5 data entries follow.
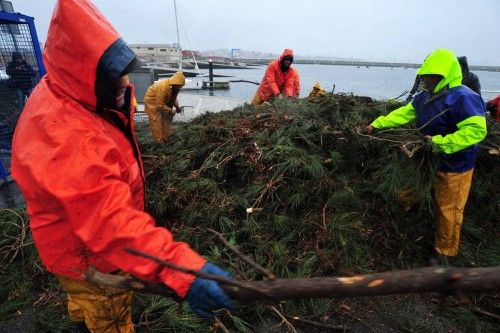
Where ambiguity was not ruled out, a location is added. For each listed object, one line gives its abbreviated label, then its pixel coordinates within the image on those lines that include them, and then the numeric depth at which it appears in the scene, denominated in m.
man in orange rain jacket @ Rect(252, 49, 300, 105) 6.55
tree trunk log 1.14
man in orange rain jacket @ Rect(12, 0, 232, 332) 1.22
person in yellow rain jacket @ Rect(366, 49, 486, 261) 2.85
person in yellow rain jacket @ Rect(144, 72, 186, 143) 5.75
